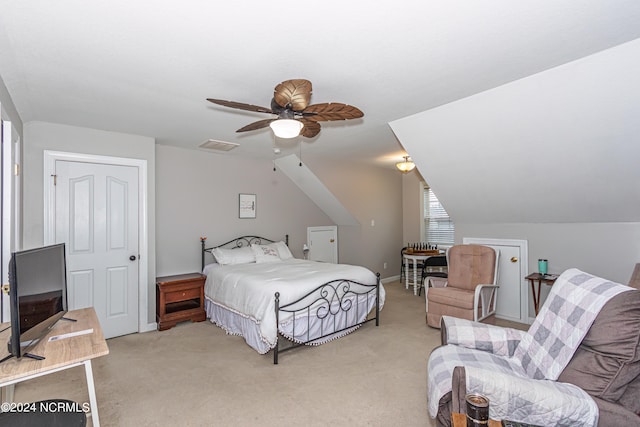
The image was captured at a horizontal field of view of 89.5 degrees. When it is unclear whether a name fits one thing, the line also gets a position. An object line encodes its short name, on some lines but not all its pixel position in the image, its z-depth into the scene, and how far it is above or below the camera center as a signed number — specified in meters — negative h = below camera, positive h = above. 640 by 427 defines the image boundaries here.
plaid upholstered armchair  1.55 -0.86
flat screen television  1.52 -0.44
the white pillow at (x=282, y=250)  5.28 -0.61
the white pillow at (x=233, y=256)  4.68 -0.62
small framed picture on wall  5.43 +0.13
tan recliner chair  3.86 -0.97
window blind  6.76 -0.22
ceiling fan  2.15 +0.78
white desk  1.45 -0.71
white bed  3.33 -0.98
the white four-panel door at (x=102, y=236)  3.70 -0.27
